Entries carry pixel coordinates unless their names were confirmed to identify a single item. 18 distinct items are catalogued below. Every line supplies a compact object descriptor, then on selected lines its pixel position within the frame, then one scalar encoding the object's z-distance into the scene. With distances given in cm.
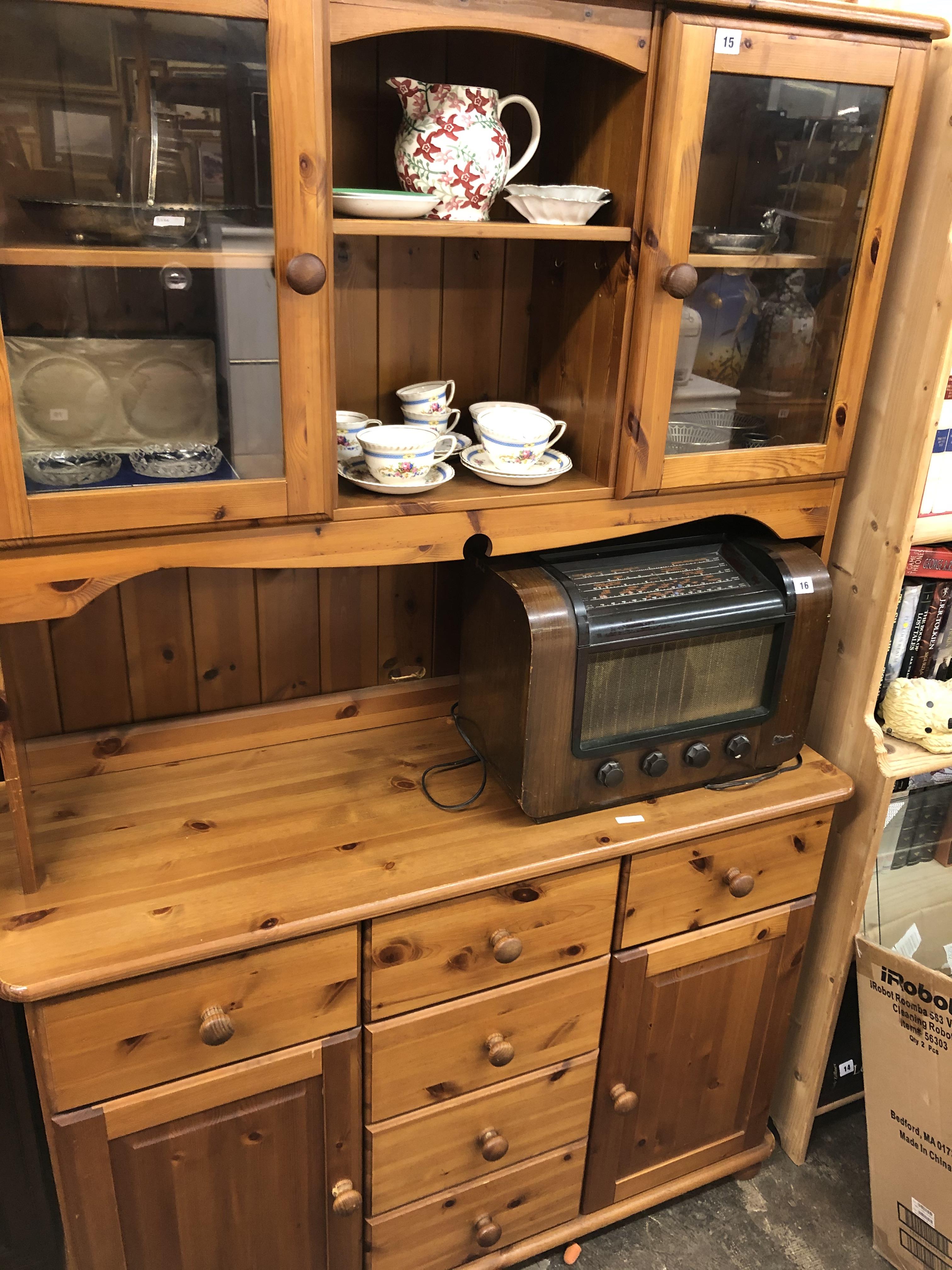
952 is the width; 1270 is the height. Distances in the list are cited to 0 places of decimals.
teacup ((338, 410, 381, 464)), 130
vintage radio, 128
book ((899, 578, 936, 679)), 157
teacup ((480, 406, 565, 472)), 128
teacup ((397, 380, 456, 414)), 136
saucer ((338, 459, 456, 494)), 122
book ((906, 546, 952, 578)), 154
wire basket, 133
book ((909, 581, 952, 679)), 158
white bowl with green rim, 110
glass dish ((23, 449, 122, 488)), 101
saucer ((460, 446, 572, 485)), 128
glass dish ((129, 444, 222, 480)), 107
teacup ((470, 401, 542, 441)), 136
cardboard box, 148
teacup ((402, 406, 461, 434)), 138
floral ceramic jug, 117
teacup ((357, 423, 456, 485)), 120
